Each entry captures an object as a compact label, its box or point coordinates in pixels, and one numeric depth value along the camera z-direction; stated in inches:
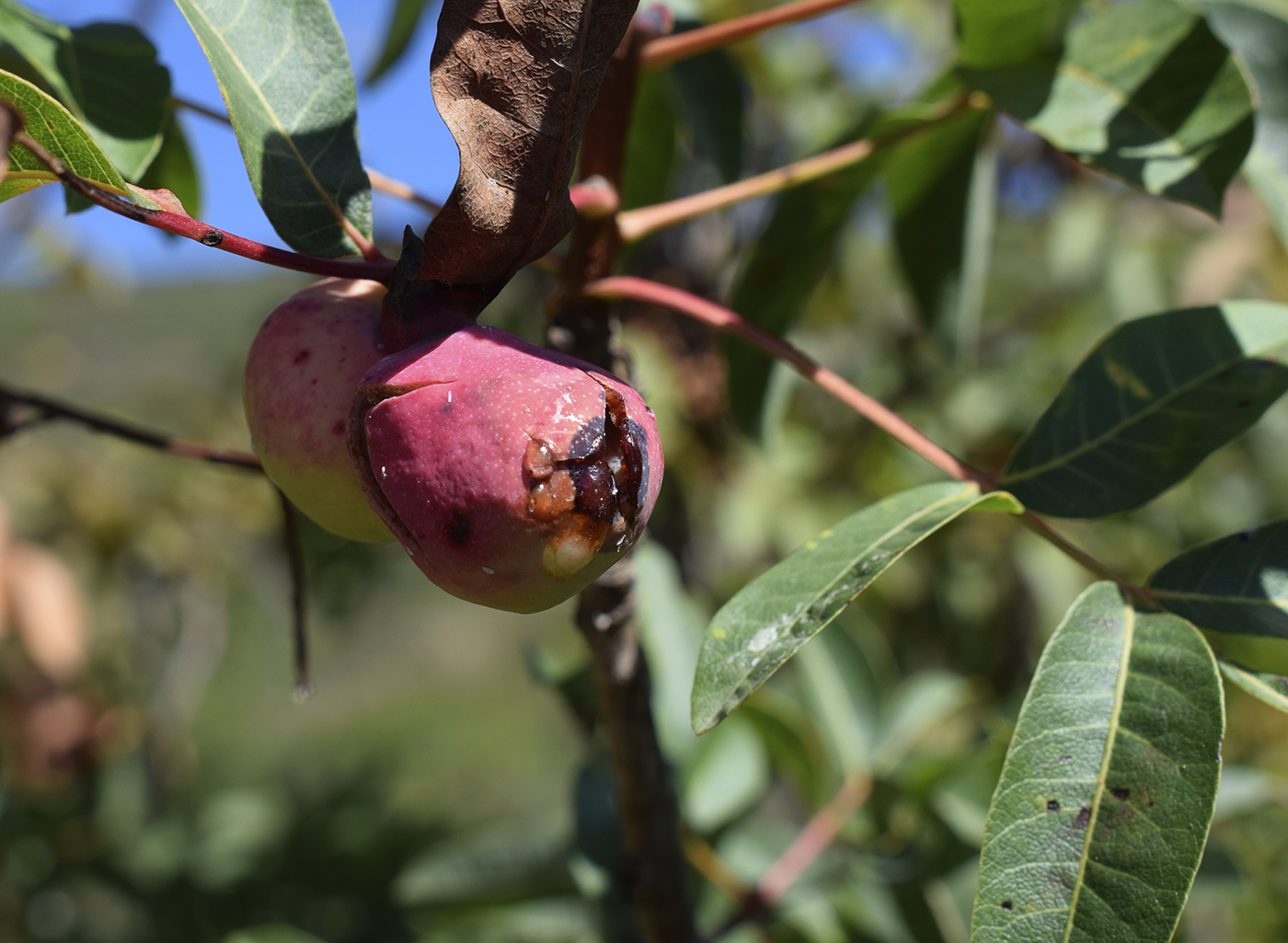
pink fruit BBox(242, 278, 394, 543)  8.4
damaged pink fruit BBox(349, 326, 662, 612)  7.9
